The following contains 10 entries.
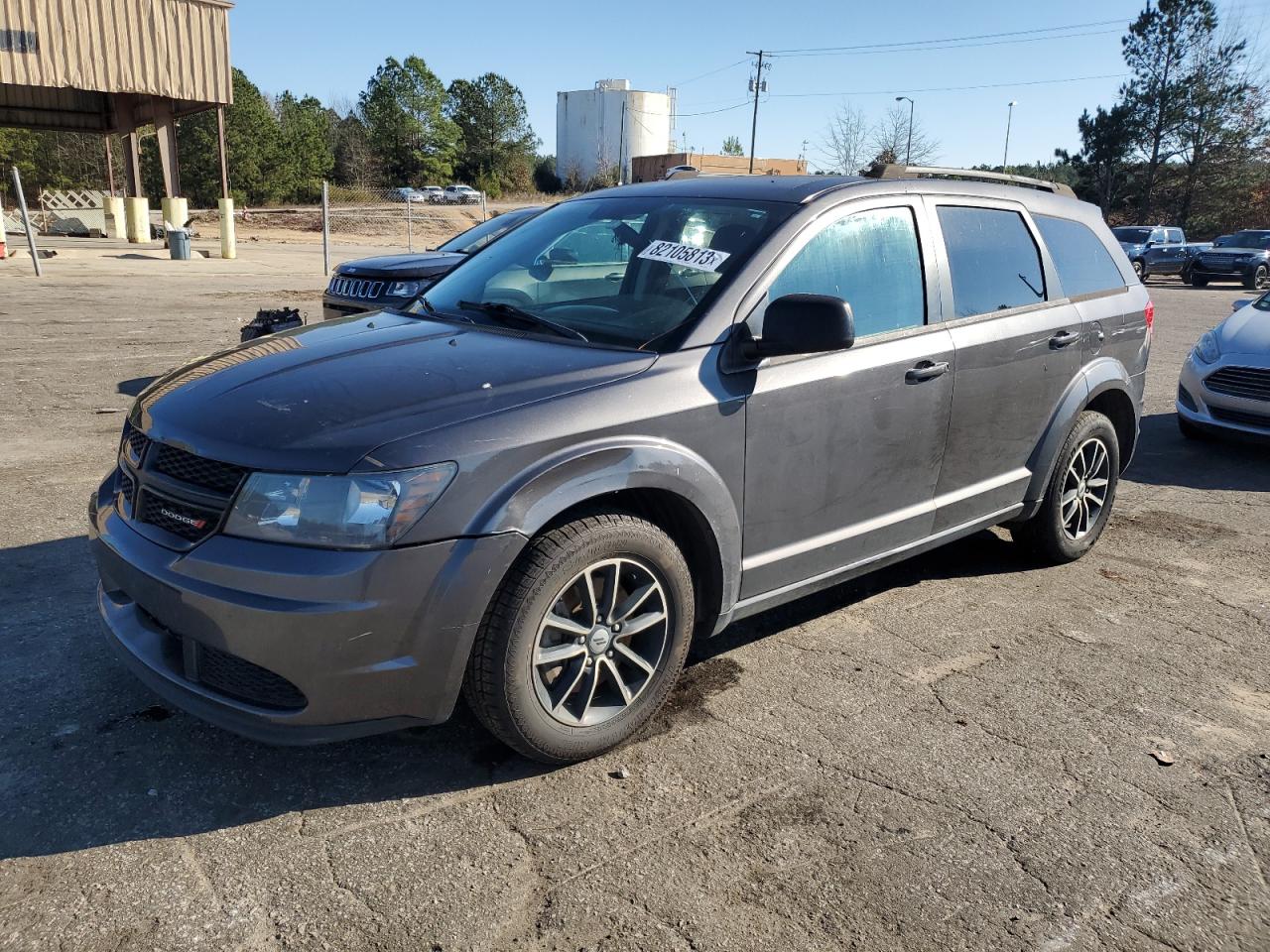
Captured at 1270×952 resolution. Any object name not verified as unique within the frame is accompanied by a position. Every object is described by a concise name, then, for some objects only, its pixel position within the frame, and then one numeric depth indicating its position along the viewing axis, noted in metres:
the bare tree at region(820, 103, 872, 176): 50.38
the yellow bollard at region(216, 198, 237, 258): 25.34
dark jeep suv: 8.14
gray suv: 2.55
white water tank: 96.00
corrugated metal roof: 22.61
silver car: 7.26
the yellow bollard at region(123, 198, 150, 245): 28.41
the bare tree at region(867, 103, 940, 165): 51.97
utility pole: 59.25
